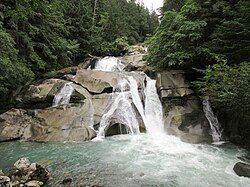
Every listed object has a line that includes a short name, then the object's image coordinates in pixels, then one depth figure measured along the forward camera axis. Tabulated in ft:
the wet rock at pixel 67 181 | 17.54
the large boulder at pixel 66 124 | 28.46
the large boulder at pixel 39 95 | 33.62
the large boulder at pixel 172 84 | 32.89
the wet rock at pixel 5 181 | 16.35
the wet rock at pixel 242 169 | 19.14
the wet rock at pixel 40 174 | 17.93
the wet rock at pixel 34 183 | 16.87
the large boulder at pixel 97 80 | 34.10
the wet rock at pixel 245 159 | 22.41
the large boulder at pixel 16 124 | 29.60
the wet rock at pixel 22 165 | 18.44
